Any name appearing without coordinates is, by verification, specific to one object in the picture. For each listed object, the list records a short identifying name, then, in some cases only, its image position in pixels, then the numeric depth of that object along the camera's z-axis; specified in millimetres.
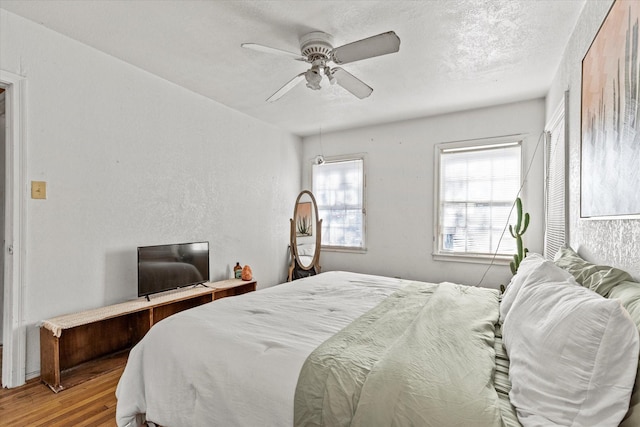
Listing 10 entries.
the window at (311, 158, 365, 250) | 4703
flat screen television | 2832
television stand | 2205
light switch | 2281
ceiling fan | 1915
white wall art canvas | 1187
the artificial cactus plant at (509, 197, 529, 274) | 3055
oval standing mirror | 4520
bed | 854
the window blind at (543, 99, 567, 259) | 2480
